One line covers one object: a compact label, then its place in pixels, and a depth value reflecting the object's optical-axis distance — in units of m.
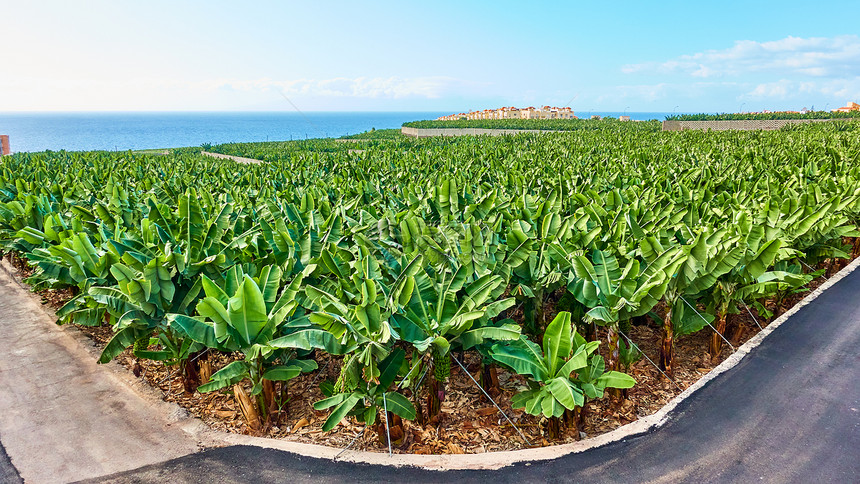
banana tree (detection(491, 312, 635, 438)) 4.02
